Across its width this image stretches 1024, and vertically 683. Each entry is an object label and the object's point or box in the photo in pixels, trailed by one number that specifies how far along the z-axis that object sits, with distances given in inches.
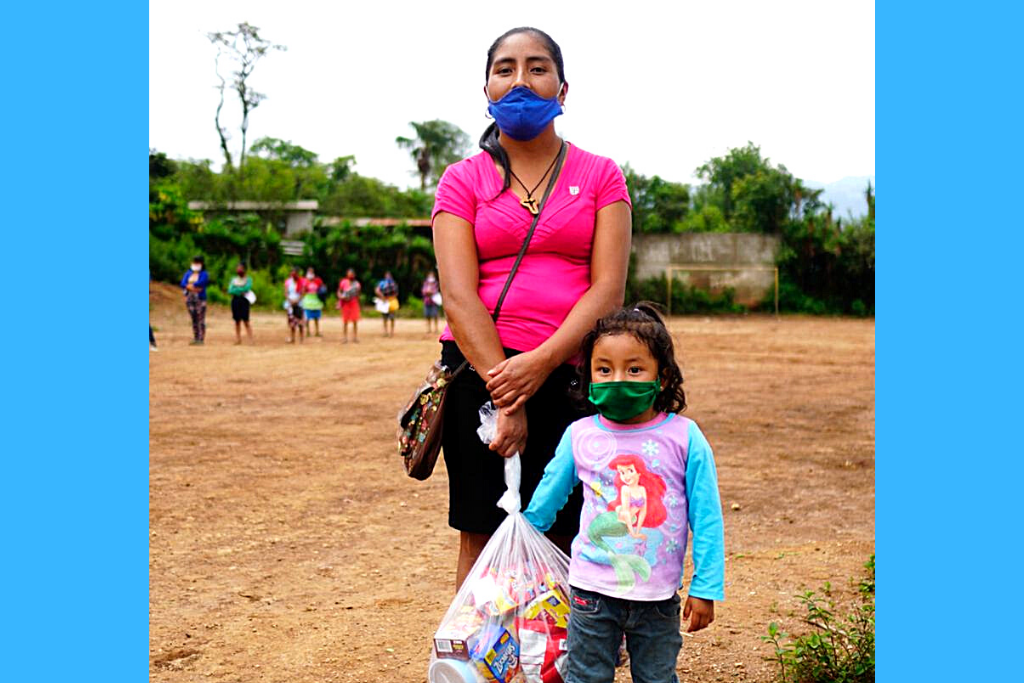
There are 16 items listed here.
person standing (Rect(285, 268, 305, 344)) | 726.5
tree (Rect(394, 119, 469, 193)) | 1882.4
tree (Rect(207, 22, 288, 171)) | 1521.9
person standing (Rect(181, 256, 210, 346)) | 673.0
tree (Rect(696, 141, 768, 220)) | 1506.9
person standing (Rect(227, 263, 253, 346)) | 697.0
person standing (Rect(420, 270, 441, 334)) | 840.9
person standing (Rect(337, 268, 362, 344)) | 737.6
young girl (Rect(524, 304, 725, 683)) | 95.8
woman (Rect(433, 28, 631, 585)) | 105.7
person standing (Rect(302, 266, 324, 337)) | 741.3
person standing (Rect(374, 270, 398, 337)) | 791.7
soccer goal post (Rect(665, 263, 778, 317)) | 1123.3
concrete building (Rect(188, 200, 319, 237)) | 1476.4
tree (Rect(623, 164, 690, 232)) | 1299.2
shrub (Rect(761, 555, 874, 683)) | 131.3
